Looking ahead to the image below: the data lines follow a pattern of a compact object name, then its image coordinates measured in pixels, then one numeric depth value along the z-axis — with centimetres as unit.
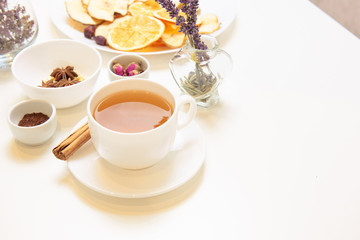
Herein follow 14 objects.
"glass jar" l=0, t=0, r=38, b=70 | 109
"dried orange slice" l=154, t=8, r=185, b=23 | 127
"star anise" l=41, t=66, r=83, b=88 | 100
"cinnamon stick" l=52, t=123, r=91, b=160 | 82
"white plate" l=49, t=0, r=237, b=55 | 125
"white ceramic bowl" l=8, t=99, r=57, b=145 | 86
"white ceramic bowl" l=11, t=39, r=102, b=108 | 98
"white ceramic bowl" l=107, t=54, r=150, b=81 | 103
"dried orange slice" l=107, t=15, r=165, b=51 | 120
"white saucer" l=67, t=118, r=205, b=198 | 78
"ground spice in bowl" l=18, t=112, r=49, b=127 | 89
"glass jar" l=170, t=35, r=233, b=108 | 100
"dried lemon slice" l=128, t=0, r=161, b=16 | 134
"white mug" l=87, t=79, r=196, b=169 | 74
